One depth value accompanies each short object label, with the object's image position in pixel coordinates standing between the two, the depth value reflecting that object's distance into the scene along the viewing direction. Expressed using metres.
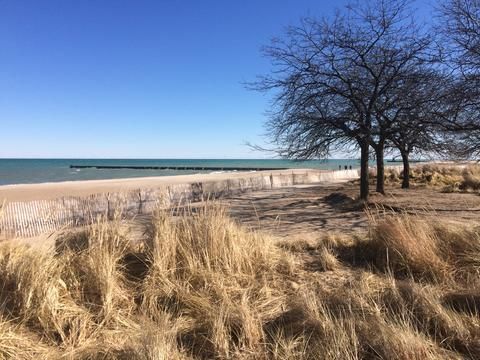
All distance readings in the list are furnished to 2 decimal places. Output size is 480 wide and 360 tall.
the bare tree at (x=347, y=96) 13.91
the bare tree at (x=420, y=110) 12.39
